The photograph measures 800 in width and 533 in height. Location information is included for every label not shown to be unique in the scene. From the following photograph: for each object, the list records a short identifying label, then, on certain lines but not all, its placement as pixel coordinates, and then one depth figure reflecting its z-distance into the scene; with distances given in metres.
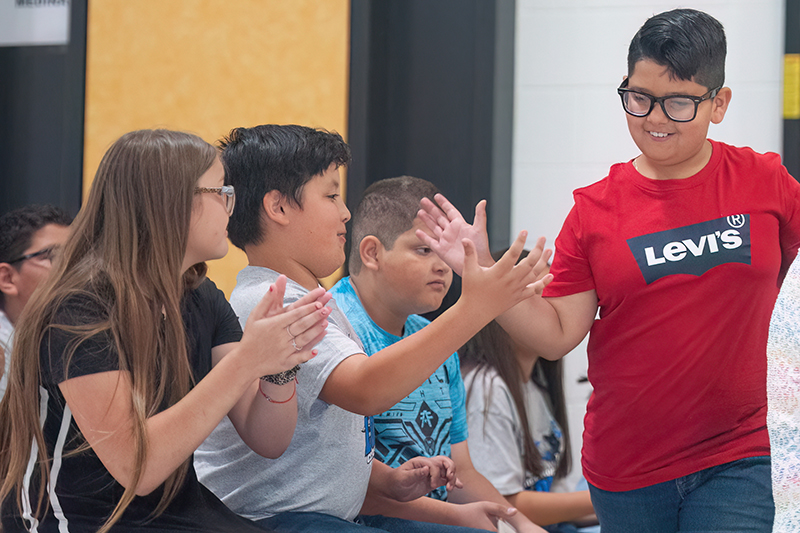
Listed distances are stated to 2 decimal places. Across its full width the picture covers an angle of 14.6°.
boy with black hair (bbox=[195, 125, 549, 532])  4.26
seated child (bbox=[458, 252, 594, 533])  4.88
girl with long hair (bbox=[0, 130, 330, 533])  4.19
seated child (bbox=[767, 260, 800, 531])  3.88
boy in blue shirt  4.69
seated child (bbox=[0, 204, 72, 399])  4.90
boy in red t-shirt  4.33
